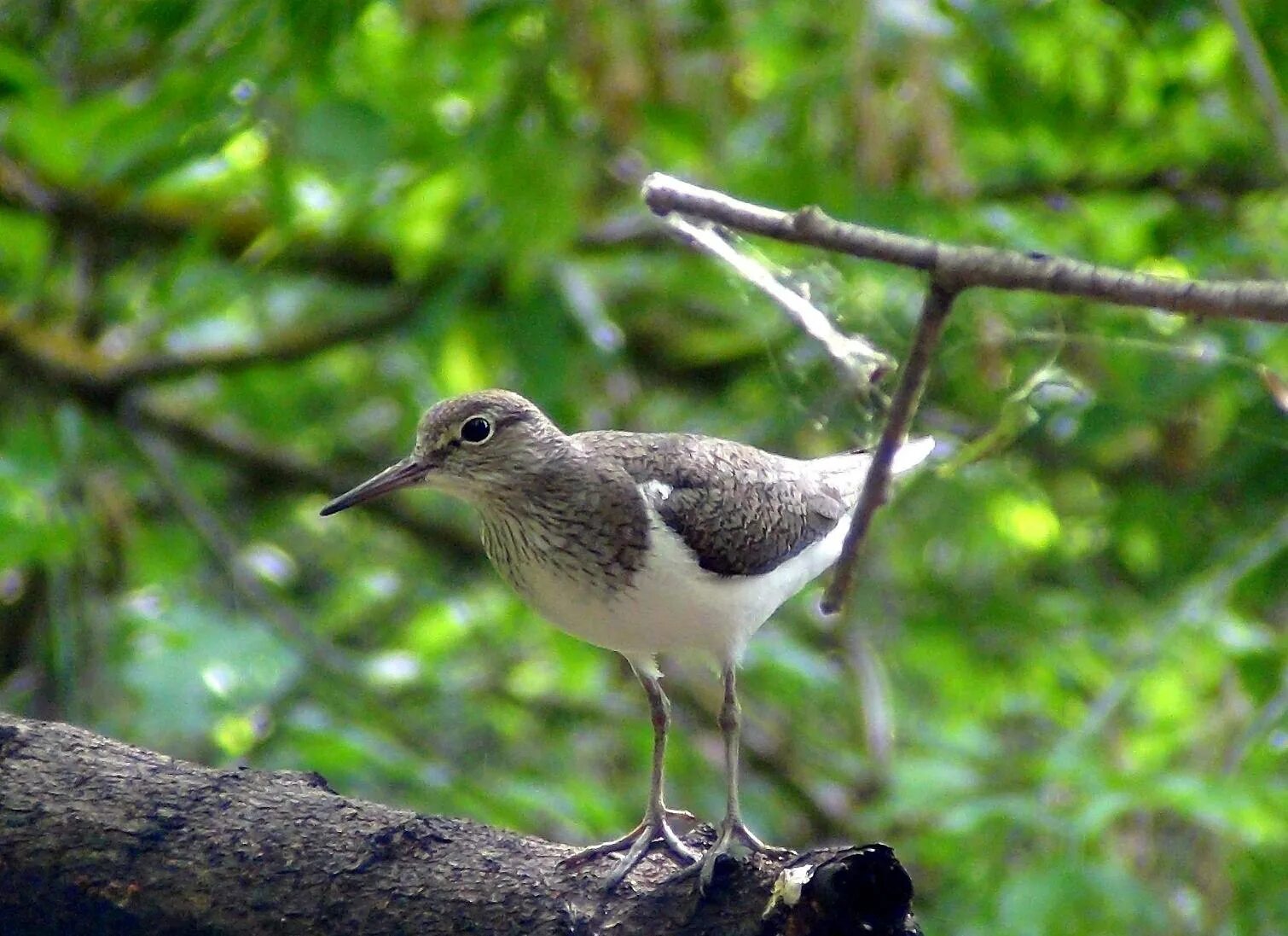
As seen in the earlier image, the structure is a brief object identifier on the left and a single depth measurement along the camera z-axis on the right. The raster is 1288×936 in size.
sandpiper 7.33
